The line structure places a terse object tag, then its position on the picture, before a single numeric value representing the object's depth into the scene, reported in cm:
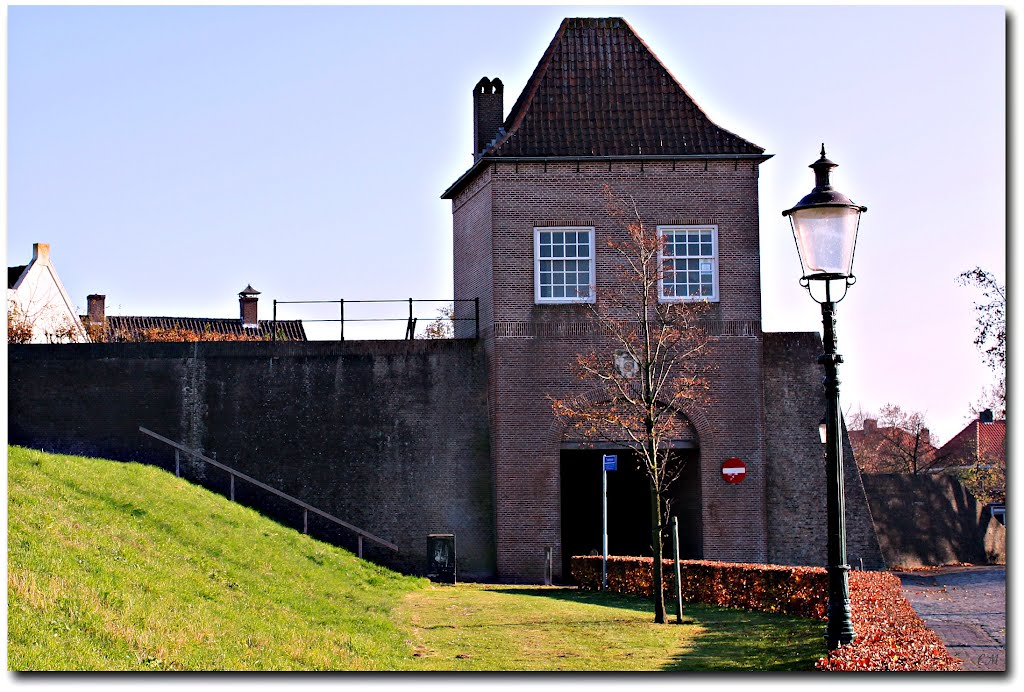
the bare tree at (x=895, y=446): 6425
